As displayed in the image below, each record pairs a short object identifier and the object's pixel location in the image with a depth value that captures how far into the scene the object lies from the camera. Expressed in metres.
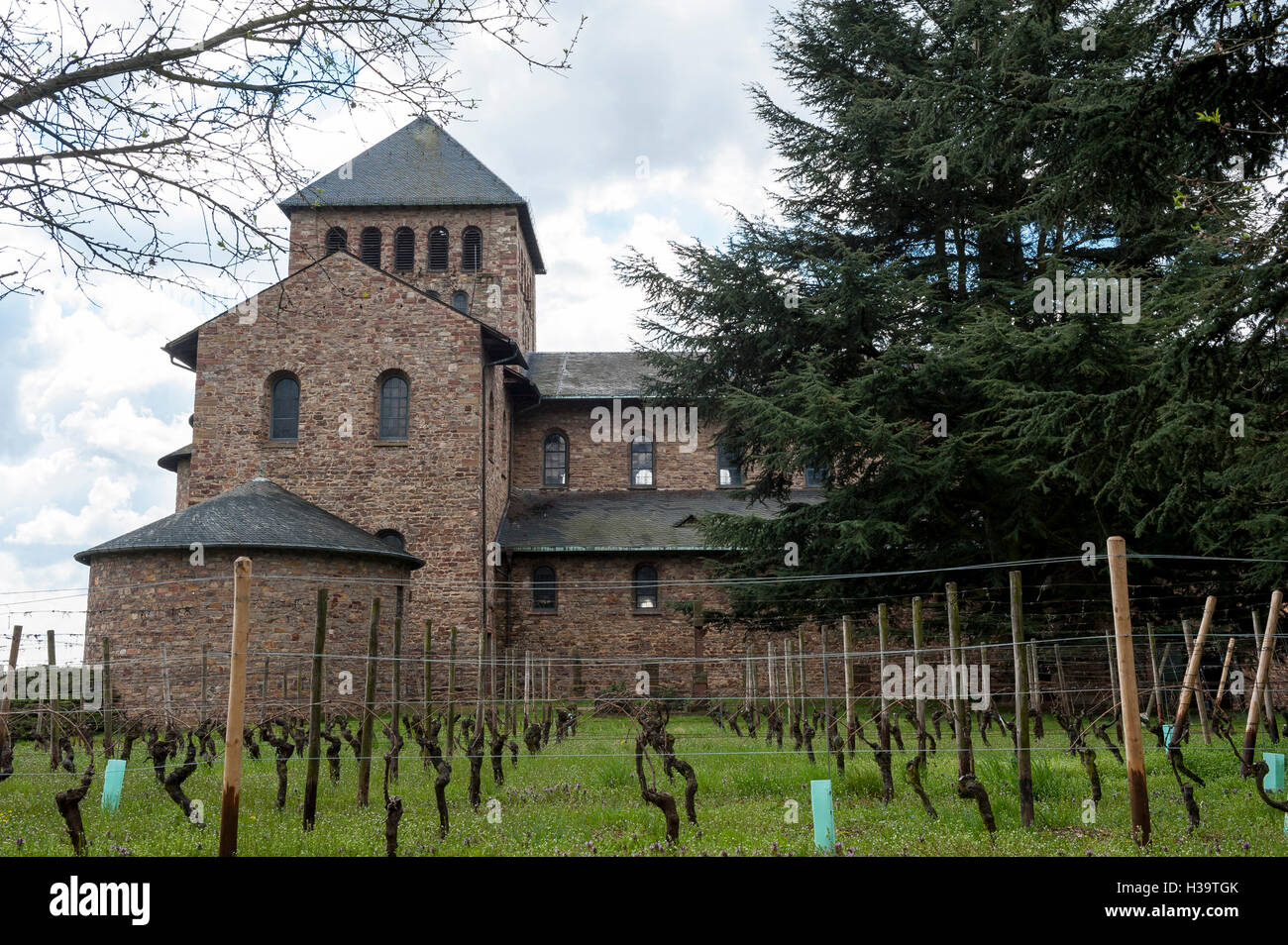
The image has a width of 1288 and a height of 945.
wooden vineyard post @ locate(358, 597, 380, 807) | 10.05
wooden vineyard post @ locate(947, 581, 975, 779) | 8.85
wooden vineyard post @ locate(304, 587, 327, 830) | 8.89
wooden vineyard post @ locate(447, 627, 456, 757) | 13.94
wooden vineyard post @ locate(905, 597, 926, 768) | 10.18
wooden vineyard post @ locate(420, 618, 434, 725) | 12.00
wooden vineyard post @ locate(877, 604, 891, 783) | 9.73
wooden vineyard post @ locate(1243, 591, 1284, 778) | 10.05
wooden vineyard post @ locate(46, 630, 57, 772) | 18.39
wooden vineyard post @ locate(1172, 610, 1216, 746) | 10.27
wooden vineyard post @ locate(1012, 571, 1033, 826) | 8.19
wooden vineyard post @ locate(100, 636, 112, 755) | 13.09
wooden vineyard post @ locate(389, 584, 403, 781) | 11.19
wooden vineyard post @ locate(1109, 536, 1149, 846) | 7.29
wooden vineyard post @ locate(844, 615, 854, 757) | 12.15
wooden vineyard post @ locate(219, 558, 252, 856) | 6.79
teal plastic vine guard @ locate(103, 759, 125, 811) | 10.05
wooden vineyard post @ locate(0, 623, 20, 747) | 15.41
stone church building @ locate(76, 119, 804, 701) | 21.08
